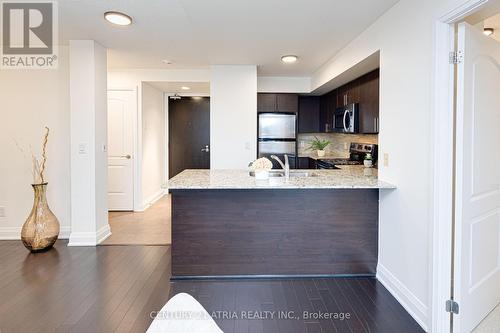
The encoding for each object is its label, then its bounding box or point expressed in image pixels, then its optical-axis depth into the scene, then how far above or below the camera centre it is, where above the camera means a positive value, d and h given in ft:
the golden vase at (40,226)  11.46 -2.46
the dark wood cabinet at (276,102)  19.34 +3.37
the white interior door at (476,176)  6.49 -0.37
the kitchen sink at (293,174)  11.38 -0.57
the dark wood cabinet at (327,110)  18.22 +2.88
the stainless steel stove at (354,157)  14.78 +0.08
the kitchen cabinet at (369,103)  12.39 +2.26
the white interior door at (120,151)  17.98 +0.40
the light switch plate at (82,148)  12.30 +0.38
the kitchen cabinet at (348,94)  14.55 +3.14
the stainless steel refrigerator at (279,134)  19.39 +1.47
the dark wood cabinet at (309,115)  20.57 +2.76
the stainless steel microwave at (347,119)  14.26 +1.88
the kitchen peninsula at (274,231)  9.53 -2.15
